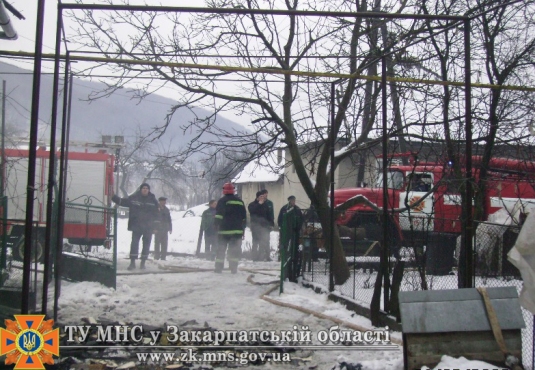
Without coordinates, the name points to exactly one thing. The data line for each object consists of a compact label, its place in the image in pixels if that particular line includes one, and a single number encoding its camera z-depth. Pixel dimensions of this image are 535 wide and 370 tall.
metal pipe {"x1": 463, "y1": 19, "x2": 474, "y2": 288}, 5.24
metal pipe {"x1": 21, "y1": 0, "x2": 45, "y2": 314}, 4.81
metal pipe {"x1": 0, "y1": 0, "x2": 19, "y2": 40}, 6.59
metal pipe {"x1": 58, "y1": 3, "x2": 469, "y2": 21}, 5.20
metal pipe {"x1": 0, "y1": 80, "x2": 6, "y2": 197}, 10.82
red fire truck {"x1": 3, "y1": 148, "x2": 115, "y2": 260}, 13.75
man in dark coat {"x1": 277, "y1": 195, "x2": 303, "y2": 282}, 9.16
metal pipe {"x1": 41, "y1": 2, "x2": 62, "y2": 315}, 5.79
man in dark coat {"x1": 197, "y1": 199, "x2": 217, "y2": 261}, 14.43
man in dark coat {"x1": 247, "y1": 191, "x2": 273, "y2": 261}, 13.74
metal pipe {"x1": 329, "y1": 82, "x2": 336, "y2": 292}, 8.51
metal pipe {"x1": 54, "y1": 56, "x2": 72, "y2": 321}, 6.50
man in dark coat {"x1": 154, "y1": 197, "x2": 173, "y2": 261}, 13.75
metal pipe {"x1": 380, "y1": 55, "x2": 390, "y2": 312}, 6.27
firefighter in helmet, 11.36
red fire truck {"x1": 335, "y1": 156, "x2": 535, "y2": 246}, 7.64
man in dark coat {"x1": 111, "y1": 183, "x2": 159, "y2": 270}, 12.27
